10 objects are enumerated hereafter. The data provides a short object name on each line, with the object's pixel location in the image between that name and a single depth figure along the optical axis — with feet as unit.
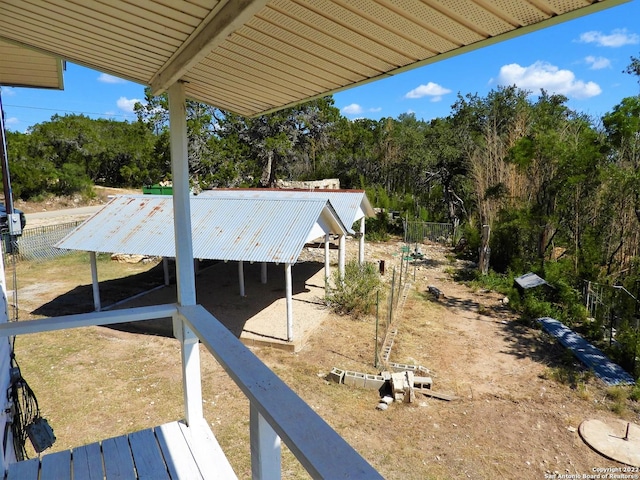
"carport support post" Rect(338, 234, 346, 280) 35.63
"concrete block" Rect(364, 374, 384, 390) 21.18
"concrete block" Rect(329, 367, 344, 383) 21.72
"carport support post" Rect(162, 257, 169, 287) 38.12
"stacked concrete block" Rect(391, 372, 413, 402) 20.06
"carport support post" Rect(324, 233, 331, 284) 33.43
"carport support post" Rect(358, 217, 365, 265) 42.62
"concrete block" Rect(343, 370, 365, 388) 21.39
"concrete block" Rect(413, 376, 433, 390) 21.08
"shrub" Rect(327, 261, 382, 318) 31.65
